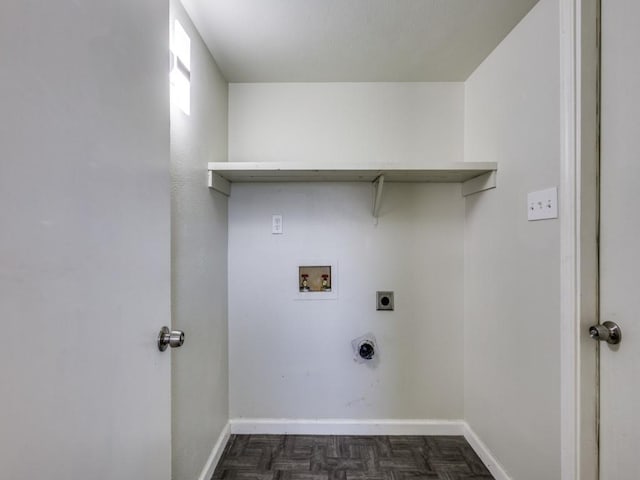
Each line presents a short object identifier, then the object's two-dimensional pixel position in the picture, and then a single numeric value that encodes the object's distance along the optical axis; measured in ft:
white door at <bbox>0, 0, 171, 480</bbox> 1.33
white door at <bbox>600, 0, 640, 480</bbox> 2.64
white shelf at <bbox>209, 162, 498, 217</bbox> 4.99
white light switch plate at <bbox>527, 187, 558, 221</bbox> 3.60
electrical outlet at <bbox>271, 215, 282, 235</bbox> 6.11
